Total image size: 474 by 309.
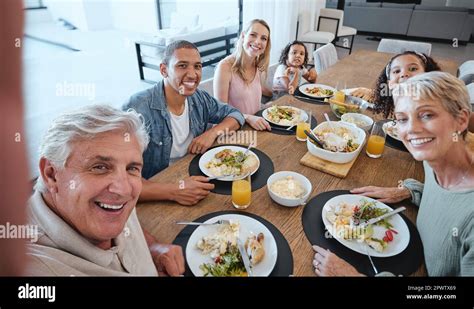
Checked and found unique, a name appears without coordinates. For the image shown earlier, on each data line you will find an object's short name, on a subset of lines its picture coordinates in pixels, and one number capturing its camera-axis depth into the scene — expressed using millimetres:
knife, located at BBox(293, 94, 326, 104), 1691
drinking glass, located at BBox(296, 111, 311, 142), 1218
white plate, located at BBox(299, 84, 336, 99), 1810
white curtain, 3420
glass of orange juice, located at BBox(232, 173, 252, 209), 830
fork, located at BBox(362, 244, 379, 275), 652
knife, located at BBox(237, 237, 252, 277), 626
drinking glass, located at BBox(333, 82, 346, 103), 1556
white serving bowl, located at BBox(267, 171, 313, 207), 834
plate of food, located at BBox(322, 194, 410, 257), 713
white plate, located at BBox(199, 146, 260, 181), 979
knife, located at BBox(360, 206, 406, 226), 773
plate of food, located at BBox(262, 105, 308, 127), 1394
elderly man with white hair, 527
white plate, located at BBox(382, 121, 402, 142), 1244
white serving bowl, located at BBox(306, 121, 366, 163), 1027
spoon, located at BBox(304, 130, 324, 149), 1099
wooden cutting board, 1002
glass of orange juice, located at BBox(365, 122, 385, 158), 1117
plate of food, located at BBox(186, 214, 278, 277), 638
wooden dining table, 737
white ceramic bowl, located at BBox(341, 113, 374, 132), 1366
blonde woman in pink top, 1701
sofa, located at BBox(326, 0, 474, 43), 3143
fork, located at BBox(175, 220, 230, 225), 761
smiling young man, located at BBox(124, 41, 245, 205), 1158
